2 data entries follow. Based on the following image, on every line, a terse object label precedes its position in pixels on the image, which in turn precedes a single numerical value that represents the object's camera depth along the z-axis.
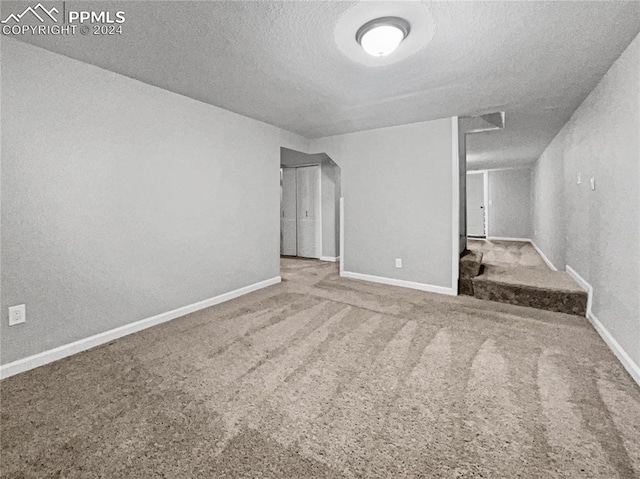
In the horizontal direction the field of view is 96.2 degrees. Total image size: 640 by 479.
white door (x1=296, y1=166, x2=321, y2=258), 6.18
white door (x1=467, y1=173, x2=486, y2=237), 9.43
